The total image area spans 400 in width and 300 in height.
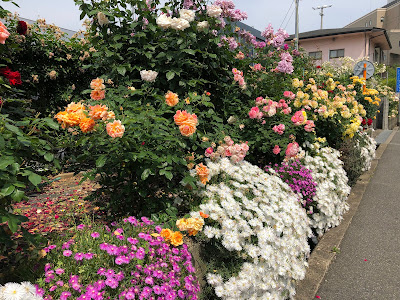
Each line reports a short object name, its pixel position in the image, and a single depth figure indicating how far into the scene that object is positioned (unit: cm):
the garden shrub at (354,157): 579
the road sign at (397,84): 2259
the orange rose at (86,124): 218
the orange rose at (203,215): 233
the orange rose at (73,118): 217
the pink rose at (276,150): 408
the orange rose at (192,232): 224
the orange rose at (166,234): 210
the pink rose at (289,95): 474
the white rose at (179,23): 315
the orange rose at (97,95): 287
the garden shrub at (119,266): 165
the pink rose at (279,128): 412
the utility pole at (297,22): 1802
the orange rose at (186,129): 240
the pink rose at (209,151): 315
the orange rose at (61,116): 217
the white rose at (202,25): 335
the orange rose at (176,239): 208
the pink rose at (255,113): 402
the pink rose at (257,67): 457
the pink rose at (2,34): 195
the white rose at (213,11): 352
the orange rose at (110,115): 228
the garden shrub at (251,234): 230
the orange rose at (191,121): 241
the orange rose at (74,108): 223
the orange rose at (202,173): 276
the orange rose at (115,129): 210
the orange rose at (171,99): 270
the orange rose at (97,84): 283
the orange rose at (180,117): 243
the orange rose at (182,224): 221
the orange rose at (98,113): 223
